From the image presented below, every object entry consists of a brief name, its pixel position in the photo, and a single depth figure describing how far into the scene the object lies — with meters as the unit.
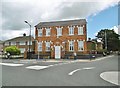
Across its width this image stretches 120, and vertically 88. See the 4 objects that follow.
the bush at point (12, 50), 18.33
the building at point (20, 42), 30.46
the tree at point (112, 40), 35.30
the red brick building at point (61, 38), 16.86
